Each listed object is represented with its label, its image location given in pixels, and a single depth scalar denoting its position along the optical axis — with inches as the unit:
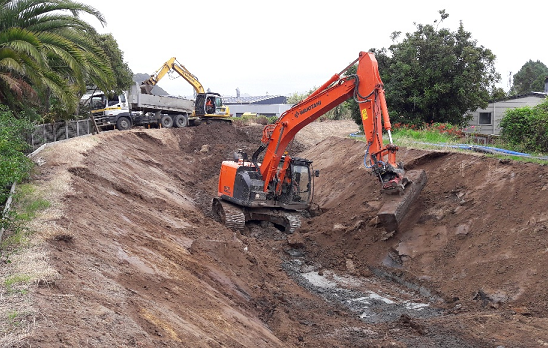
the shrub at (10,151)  353.1
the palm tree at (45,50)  523.5
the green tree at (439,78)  944.6
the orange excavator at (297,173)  486.3
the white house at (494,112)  968.3
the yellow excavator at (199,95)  1389.0
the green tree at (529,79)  2320.4
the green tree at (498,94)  1014.7
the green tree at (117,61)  1270.9
